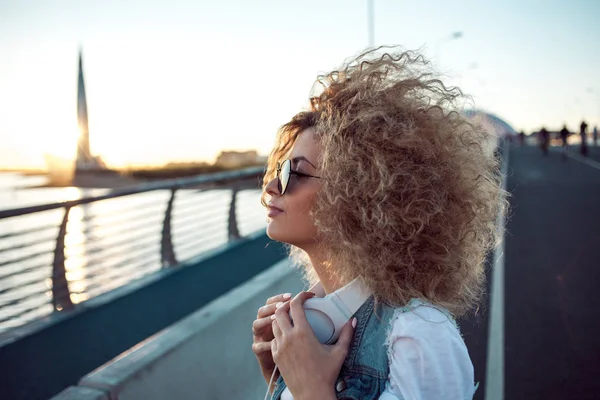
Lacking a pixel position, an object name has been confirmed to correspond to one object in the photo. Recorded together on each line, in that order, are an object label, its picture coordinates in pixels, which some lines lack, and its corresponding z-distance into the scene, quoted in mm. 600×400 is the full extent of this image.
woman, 1579
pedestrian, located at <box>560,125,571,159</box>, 38922
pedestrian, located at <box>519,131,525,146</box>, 71938
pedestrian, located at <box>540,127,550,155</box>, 44031
